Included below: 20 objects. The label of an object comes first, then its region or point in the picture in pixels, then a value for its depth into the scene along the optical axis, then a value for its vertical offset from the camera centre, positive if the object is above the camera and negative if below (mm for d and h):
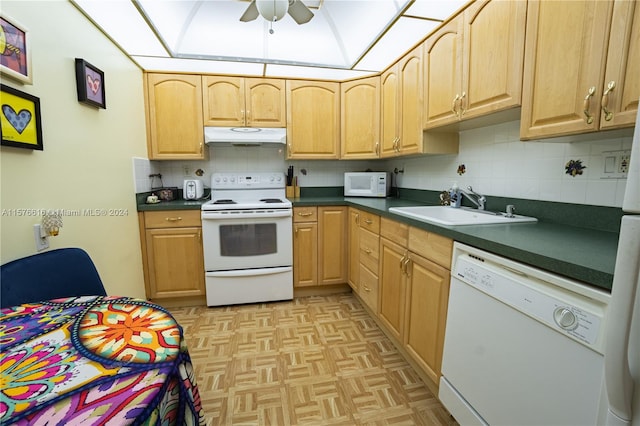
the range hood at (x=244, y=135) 2629 +435
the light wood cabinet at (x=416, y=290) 1402 -615
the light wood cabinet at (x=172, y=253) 2445 -639
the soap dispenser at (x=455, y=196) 2012 -92
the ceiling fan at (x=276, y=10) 1573 +1072
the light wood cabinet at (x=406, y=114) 2055 +558
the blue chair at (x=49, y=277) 1036 -399
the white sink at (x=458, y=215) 1497 -195
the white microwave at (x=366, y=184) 2834 -16
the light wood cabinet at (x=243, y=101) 2652 +765
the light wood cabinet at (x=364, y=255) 2150 -605
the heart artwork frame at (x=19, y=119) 1122 +256
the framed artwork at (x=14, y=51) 1115 +533
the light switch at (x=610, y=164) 1229 +90
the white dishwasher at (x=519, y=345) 779 -542
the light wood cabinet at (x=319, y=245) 2678 -605
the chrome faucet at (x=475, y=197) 1841 -94
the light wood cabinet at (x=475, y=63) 1322 +658
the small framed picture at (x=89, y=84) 1611 +576
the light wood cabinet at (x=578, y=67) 923 +436
